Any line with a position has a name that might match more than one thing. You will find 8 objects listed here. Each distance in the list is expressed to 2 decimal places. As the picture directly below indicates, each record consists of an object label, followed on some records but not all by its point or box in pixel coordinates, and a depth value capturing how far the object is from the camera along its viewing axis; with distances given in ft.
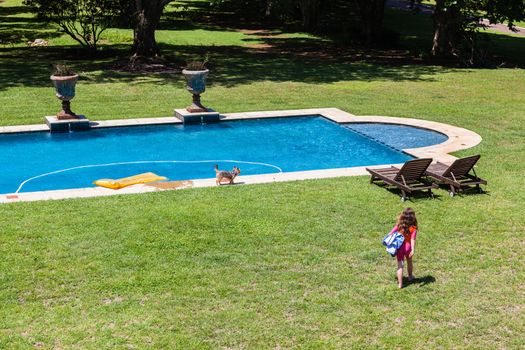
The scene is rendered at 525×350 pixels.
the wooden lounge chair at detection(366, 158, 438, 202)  49.58
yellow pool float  52.90
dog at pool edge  51.80
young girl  34.83
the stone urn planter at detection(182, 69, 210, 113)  72.54
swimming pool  59.67
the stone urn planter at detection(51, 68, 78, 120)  69.01
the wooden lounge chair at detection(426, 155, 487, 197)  50.52
